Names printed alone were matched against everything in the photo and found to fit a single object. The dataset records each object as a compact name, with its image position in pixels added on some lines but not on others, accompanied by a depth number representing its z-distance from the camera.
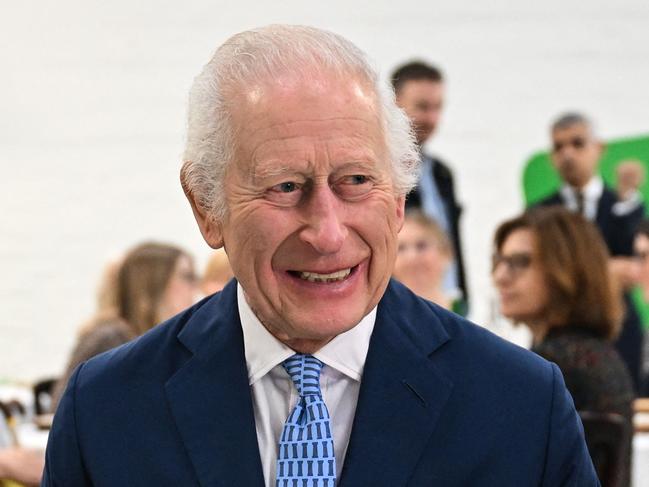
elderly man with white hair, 1.28
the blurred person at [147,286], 4.30
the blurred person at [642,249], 5.69
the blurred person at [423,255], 4.38
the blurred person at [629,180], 6.17
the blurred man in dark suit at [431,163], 5.17
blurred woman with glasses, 3.02
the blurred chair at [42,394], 5.36
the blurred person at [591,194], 5.58
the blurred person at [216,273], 4.73
